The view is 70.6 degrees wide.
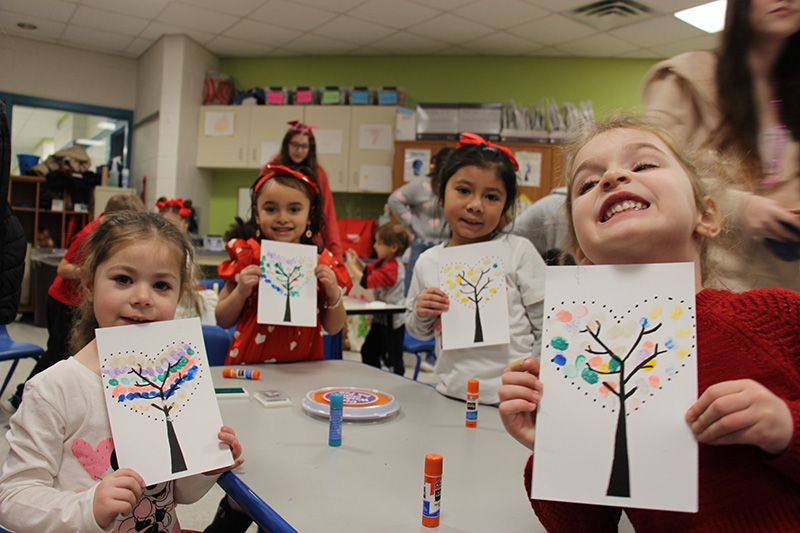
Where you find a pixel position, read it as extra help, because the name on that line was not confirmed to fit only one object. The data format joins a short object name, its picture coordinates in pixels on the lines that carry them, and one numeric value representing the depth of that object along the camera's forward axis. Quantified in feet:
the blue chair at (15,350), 8.68
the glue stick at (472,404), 3.86
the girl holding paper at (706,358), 1.76
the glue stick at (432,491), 2.35
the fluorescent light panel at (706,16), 15.28
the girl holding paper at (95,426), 2.49
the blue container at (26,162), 22.08
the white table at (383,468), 2.48
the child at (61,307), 8.22
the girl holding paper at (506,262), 4.78
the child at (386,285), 12.59
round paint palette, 3.84
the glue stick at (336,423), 3.34
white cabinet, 19.83
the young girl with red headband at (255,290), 5.90
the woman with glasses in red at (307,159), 9.48
